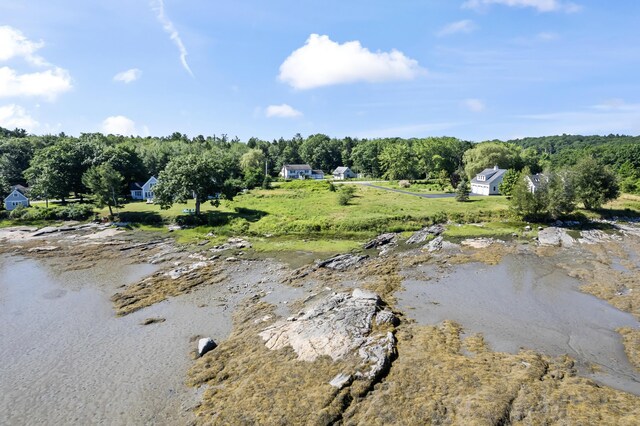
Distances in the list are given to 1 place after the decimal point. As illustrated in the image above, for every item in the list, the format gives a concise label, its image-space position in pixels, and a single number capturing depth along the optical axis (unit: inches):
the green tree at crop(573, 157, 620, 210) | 2124.8
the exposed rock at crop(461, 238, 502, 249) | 1659.7
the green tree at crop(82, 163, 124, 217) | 2256.4
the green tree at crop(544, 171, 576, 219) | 1999.3
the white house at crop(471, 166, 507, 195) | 2972.4
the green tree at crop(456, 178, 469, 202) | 2593.5
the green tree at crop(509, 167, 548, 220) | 2032.5
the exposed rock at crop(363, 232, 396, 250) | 1697.8
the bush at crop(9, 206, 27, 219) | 2341.3
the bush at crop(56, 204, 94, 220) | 2335.1
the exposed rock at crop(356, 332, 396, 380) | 670.5
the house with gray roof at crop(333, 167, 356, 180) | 5052.2
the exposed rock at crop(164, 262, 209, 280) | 1337.0
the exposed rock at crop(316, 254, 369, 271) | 1400.1
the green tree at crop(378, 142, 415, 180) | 4190.5
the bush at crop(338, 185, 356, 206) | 2551.7
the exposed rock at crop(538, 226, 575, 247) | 1672.0
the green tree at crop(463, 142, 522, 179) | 3464.6
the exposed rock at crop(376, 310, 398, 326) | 879.1
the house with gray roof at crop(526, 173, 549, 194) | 2121.6
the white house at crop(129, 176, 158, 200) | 3024.1
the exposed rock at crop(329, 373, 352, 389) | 641.0
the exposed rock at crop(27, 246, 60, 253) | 1696.6
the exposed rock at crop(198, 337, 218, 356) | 805.2
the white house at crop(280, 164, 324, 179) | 4913.9
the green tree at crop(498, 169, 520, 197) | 2716.5
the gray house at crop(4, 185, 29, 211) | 2591.0
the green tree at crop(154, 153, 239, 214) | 2153.1
